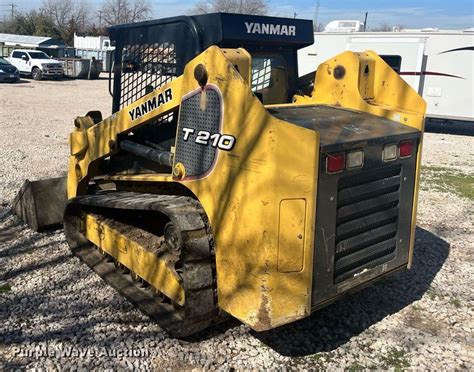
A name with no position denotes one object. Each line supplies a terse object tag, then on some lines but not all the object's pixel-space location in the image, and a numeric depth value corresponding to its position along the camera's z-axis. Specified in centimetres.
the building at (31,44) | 3956
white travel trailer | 1490
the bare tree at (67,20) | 6604
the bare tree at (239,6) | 6371
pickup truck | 3039
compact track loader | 302
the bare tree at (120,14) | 8131
